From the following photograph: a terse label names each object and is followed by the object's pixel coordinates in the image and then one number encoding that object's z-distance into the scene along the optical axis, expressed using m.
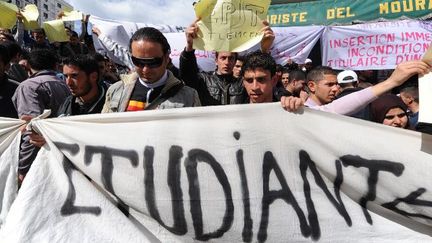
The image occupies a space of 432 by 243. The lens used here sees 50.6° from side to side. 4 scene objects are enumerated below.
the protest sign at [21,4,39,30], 5.44
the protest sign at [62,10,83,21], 5.81
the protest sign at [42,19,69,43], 5.58
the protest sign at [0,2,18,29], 4.86
